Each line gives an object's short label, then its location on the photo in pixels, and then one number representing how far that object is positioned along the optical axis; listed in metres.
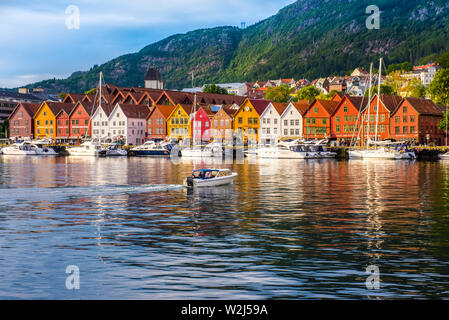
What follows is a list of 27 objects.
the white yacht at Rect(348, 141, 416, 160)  114.00
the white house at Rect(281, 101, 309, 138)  152.38
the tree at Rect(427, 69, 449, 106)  152.38
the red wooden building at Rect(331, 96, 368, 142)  142.75
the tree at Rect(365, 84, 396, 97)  185.25
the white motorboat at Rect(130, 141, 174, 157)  135.62
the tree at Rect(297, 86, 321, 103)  196.38
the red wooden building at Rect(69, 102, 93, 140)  177.38
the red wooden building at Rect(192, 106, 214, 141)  160.12
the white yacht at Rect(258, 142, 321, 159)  122.81
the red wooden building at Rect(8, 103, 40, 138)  188.00
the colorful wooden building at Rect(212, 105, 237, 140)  159.25
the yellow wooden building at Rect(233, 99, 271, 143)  157.38
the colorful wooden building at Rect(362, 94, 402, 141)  136.88
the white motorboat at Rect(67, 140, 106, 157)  135.38
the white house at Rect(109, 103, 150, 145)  168.25
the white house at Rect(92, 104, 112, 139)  173.38
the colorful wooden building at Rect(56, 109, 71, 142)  181.38
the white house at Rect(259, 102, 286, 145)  154.88
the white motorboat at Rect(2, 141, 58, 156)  144.50
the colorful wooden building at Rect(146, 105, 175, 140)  167.00
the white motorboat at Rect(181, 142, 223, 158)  123.88
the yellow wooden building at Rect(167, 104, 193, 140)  162.16
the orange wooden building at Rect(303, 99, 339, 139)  148.00
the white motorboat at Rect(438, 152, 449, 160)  111.92
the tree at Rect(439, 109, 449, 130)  130.75
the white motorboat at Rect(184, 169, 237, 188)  49.62
